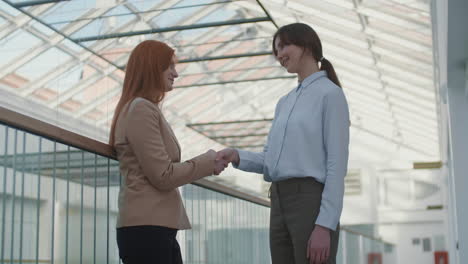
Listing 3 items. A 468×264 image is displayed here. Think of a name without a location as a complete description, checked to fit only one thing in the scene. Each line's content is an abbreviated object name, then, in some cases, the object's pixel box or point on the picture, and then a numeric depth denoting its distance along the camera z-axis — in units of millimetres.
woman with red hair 2021
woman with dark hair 1945
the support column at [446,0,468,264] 5395
